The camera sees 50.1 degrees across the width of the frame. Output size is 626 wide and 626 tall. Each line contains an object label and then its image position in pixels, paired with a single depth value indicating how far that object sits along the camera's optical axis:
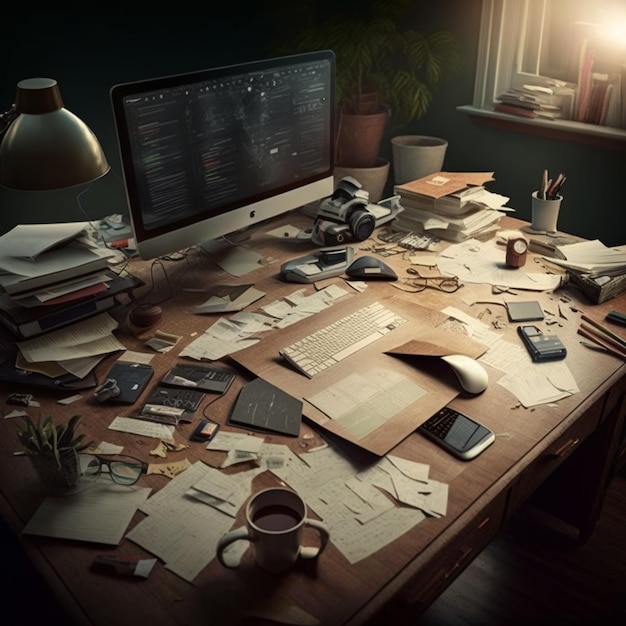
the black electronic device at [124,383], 1.36
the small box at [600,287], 1.69
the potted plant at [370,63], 2.60
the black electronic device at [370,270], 1.84
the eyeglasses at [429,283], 1.80
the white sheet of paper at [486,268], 1.82
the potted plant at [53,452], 1.11
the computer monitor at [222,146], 1.59
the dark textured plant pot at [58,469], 1.11
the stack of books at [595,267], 1.70
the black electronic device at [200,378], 1.39
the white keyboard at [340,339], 1.46
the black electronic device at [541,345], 1.49
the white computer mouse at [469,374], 1.36
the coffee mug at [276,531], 0.96
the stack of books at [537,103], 2.57
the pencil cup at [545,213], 2.07
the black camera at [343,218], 2.03
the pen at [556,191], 2.07
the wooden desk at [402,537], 0.95
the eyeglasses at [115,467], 1.18
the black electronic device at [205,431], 1.26
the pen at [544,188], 2.06
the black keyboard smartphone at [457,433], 1.21
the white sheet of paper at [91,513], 1.06
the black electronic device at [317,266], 1.84
